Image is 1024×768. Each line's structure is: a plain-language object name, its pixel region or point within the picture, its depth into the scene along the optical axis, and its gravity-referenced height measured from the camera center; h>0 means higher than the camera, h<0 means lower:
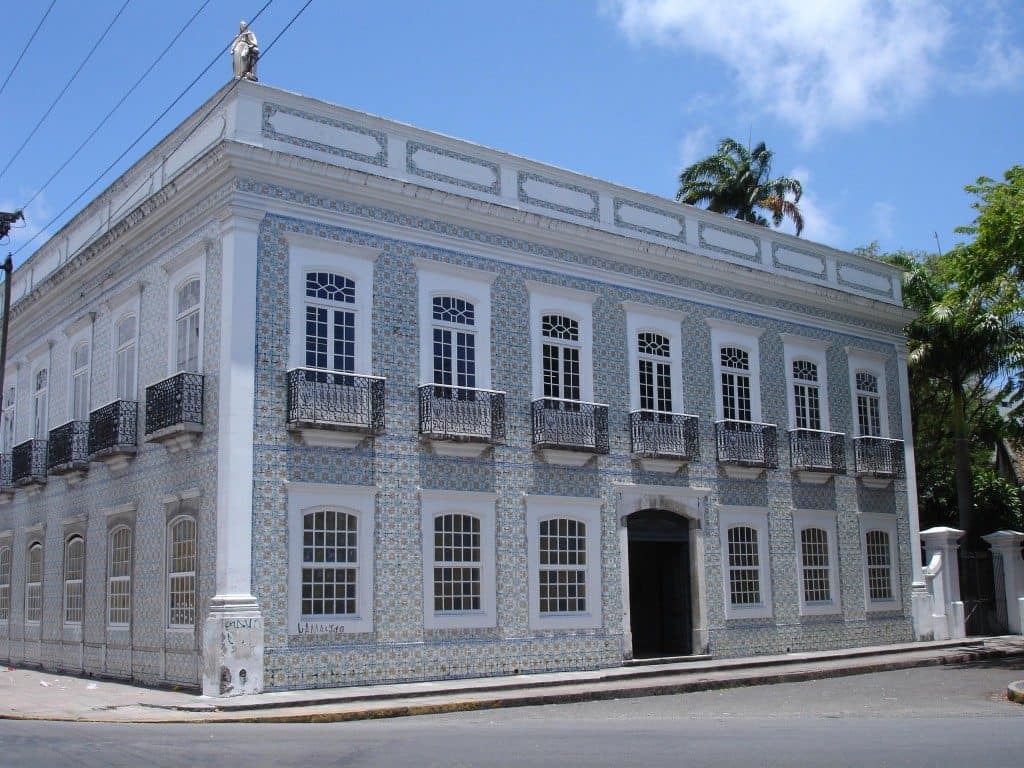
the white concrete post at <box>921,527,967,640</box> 26.67 -0.65
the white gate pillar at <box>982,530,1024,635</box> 27.70 -0.50
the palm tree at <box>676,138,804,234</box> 38.28 +12.18
